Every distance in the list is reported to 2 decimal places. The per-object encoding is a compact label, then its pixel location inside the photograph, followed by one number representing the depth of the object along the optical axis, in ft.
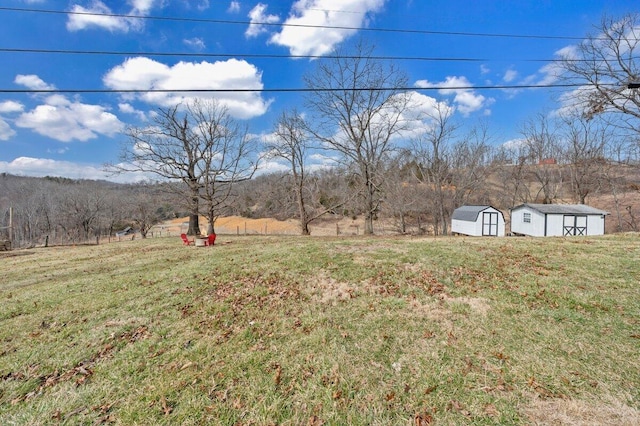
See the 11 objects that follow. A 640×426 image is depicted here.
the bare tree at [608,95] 45.96
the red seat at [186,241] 42.81
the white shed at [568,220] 71.10
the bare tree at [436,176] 85.76
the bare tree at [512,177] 104.22
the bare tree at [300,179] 65.41
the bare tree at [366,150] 57.67
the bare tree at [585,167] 88.43
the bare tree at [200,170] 60.54
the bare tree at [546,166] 102.79
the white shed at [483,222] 80.02
